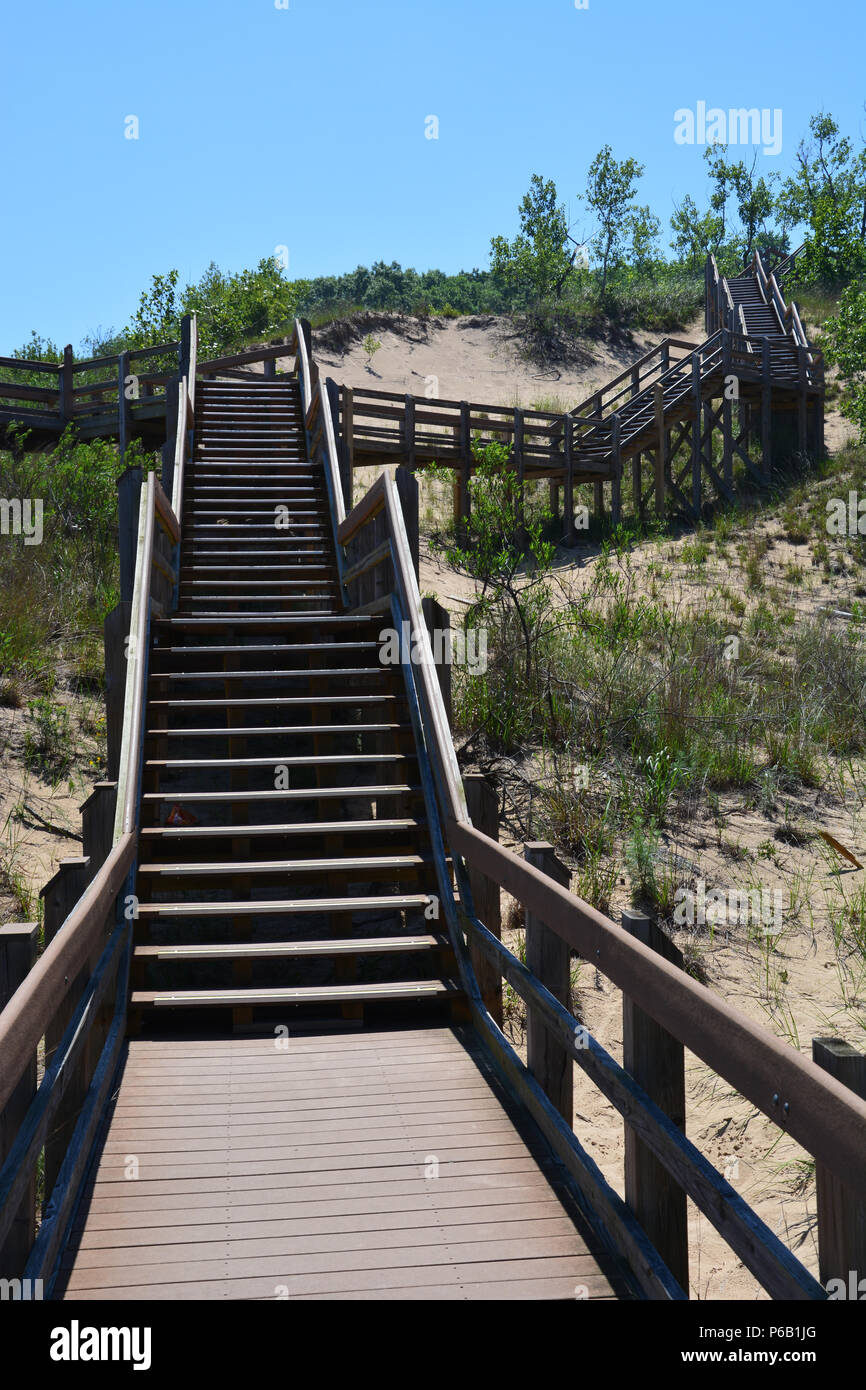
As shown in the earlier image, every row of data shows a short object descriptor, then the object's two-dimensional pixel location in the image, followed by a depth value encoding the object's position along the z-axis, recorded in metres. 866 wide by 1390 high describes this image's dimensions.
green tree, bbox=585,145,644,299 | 45.38
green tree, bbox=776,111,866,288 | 25.70
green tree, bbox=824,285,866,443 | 18.94
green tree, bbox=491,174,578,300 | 39.47
